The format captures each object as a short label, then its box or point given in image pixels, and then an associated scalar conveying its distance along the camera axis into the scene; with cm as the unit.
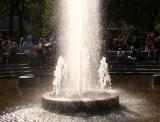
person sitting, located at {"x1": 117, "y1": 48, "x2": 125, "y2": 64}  2650
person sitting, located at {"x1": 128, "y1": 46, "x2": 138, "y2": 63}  2669
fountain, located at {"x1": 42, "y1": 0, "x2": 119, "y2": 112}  1458
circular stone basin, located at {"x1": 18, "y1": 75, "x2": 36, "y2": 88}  2058
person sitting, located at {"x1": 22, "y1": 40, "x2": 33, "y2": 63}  2750
